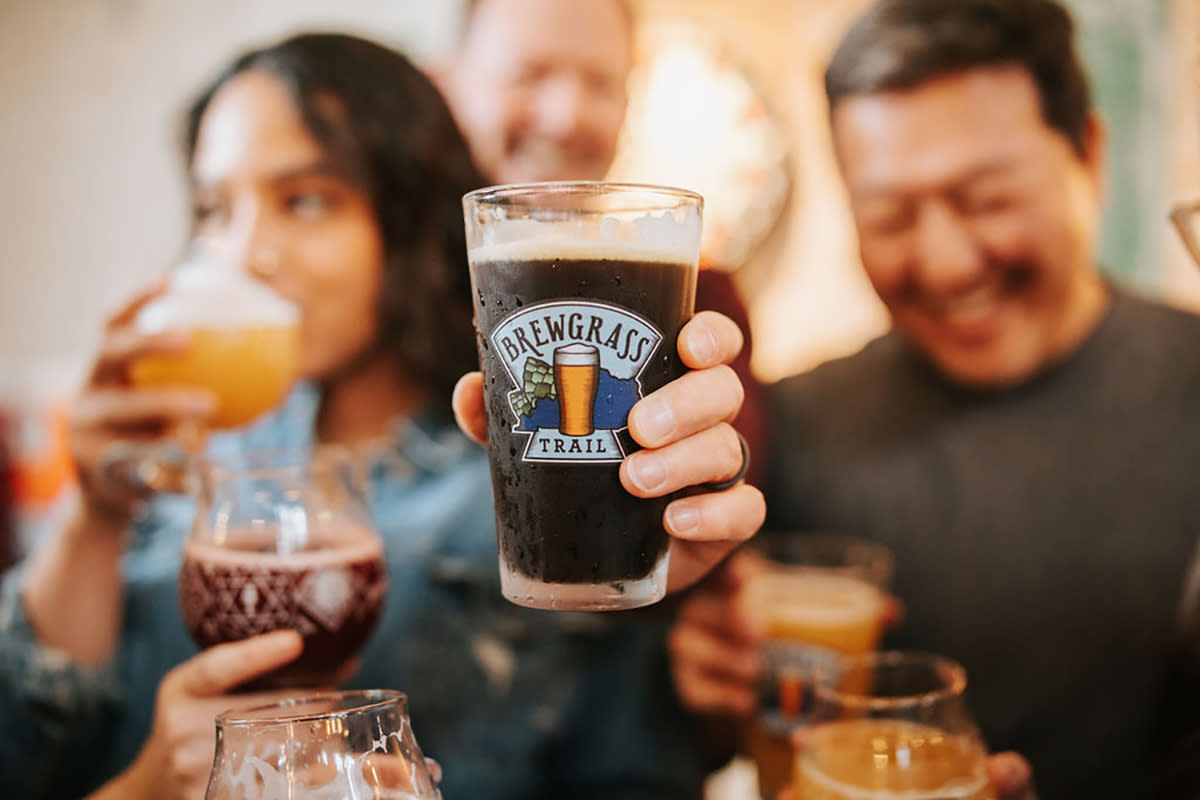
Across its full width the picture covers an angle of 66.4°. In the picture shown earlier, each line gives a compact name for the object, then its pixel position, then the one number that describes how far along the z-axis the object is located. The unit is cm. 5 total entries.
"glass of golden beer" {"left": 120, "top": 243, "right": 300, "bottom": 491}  136
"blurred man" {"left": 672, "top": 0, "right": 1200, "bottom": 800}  158
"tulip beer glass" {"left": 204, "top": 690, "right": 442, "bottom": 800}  62
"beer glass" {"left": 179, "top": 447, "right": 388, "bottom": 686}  86
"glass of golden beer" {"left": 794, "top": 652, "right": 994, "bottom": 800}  76
